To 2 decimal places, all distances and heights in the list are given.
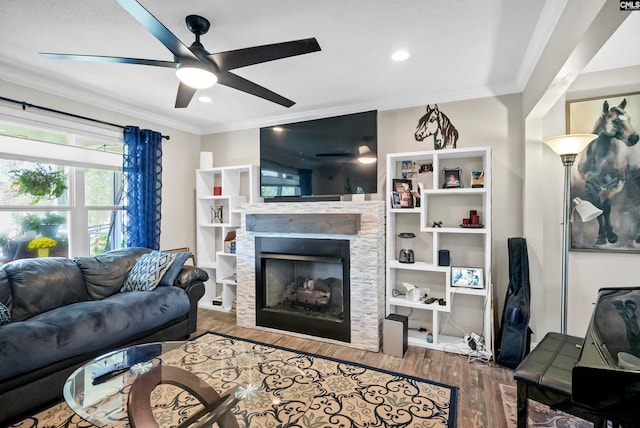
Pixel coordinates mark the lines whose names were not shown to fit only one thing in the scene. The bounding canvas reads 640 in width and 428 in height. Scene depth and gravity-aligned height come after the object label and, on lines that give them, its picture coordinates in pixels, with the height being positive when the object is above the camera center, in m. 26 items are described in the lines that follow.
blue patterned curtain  3.50 +0.30
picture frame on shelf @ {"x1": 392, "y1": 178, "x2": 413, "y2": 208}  3.05 +0.22
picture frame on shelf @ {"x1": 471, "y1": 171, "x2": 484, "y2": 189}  2.85 +0.30
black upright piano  0.96 -0.54
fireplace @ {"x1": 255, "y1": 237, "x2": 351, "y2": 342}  3.10 -0.82
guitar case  2.54 -0.85
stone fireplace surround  2.95 -0.46
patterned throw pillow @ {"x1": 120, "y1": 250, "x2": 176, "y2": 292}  3.01 -0.60
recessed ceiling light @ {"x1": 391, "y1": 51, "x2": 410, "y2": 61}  2.31 +1.22
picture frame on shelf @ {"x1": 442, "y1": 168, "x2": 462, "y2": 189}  2.91 +0.32
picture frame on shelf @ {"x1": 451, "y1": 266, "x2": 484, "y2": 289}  2.85 -0.62
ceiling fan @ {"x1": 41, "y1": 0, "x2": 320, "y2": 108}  1.51 +0.87
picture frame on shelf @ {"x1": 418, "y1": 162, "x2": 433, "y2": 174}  3.13 +0.46
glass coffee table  1.48 -0.99
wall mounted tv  3.13 +0.61
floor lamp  2.26 +0.12
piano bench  1.44 -0.84
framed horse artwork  2.41 +0.33
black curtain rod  2.62 +0.98
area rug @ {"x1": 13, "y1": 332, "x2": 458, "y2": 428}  1.55 -1.28
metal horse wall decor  3.10 +0.86
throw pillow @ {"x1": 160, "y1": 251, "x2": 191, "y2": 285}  3.14 -0.60
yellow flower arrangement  2.91 -0.29
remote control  1.83 -0.98
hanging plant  2.79 +0.30
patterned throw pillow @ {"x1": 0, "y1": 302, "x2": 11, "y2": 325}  2.13 -0.73
